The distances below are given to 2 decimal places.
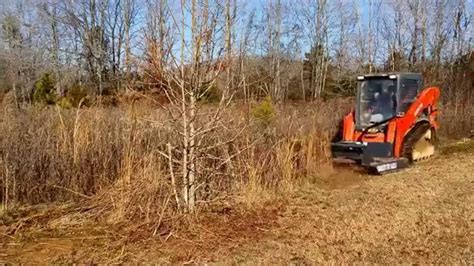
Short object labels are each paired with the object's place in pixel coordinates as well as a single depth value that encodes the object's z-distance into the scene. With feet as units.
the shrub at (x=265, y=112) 27.58
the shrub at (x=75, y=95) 48.89
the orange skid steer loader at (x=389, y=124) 27.30
